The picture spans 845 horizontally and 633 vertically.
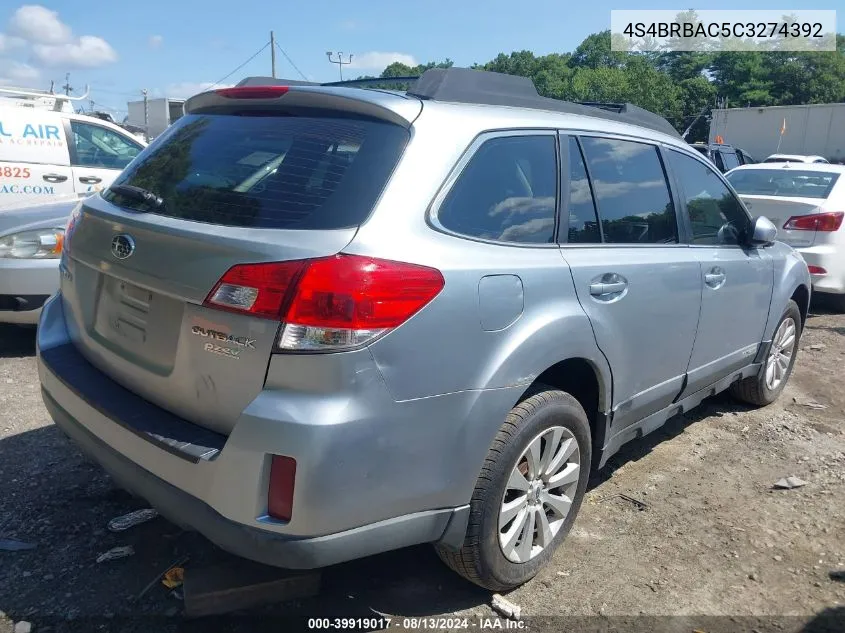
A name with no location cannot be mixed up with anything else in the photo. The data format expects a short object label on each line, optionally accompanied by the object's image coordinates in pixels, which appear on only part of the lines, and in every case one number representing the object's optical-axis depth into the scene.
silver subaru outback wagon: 2.00
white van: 7.12
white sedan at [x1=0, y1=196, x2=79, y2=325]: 4.69
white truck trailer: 32.97
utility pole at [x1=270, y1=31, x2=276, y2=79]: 43.31
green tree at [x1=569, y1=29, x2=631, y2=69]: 93.88
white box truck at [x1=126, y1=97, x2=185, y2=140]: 25.05
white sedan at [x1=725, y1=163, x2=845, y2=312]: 6.99
